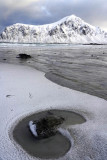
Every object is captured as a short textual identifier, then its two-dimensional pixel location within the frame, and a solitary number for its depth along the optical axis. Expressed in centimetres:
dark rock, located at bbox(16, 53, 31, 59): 1556
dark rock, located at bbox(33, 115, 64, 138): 268
